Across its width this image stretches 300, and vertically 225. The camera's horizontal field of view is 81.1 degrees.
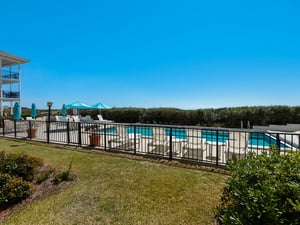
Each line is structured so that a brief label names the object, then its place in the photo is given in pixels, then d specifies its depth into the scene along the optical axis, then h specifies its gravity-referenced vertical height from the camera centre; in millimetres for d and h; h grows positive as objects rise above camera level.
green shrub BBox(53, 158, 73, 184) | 4481 -1698
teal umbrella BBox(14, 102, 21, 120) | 13763 -17
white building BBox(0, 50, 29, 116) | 21625 +4391
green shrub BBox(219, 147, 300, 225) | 1608 -823
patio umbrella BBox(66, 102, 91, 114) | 14531 +473
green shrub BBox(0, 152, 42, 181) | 4688 -1472
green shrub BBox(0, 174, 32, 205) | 3875 -1772
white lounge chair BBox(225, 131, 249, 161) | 5388 -1312
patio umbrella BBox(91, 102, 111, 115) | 14836 +478
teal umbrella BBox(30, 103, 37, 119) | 16438 +163
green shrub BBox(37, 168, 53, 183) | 4734 -1760
